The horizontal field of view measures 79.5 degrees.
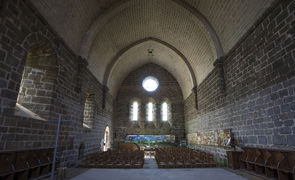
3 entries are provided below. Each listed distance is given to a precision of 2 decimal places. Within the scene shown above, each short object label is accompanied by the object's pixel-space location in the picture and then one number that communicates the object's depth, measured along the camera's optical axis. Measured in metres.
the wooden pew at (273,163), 5.09
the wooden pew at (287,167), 4.69
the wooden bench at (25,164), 4.49
